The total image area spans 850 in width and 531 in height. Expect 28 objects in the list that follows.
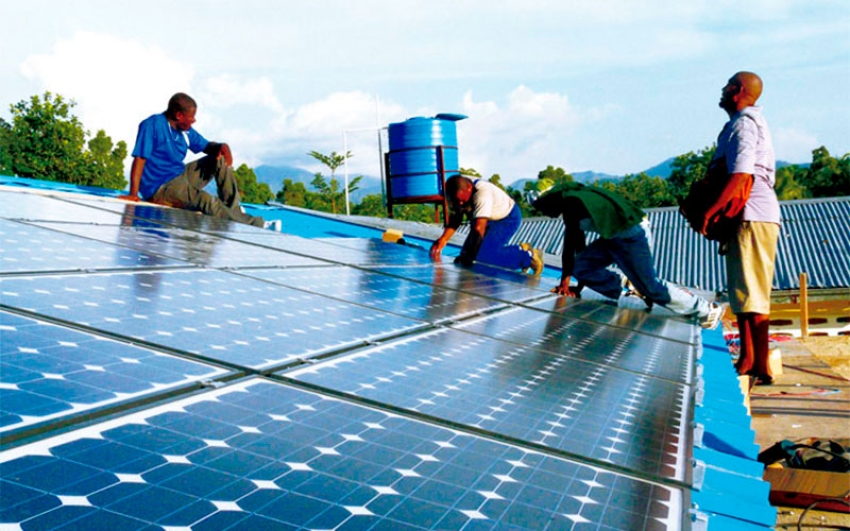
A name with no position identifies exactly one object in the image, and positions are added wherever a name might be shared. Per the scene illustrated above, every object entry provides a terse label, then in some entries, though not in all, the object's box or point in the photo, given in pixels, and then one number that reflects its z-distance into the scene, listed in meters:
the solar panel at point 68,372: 1.41
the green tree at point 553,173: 58.64
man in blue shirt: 8.24
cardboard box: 5.97
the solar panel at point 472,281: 5.20
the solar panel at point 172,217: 5.69
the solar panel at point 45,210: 4.54
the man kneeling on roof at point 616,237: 6.89
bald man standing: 5.64
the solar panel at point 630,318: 5.10
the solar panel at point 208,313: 2.18
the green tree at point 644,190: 44.62
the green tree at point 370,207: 59.12
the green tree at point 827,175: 45.38
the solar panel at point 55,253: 2.89
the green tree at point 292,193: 75.31
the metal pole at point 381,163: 19.45
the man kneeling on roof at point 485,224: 8.05
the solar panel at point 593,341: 3.46
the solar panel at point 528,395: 2.02
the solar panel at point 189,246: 3.94
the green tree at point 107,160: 54.37
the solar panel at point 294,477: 1.11
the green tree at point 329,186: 60.00
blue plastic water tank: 16.81
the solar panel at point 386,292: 3.68
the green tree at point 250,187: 79.75
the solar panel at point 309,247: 5.53
